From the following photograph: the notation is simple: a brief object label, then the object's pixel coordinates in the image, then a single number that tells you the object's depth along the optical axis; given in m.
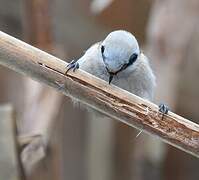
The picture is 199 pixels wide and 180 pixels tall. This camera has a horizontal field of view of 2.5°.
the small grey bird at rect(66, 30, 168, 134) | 1.94
